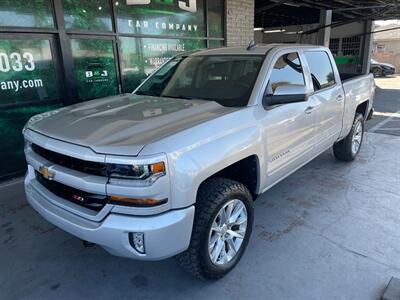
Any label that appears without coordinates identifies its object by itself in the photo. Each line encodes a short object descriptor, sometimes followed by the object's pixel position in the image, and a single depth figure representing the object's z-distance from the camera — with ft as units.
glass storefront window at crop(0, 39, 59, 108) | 15.71
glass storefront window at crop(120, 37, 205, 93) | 21.04
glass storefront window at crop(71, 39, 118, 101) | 18.42
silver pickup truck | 7.11
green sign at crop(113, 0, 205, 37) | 20.72
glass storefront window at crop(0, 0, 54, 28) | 15.39
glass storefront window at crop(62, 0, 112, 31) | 17.71
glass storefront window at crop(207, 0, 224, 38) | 26.62
